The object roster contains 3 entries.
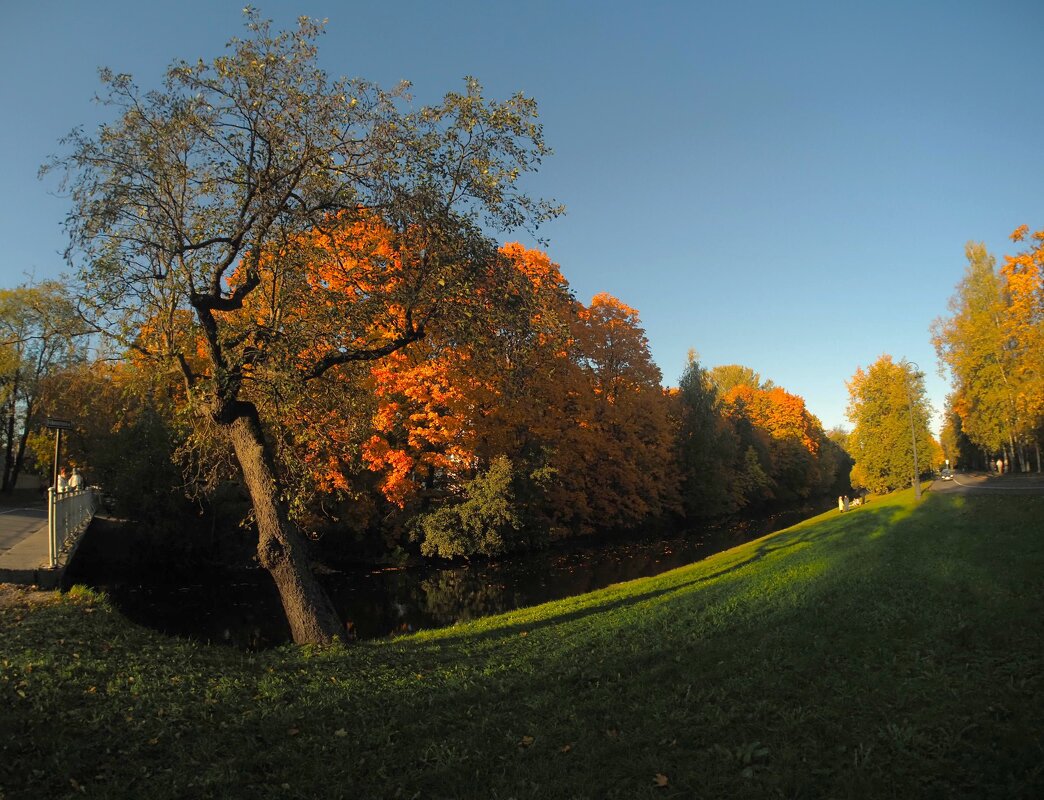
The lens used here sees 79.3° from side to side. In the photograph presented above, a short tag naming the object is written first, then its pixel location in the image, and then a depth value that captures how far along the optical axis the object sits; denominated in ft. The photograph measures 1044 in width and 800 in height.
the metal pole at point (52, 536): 45.44
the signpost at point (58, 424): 47.93
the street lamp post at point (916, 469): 86.40
